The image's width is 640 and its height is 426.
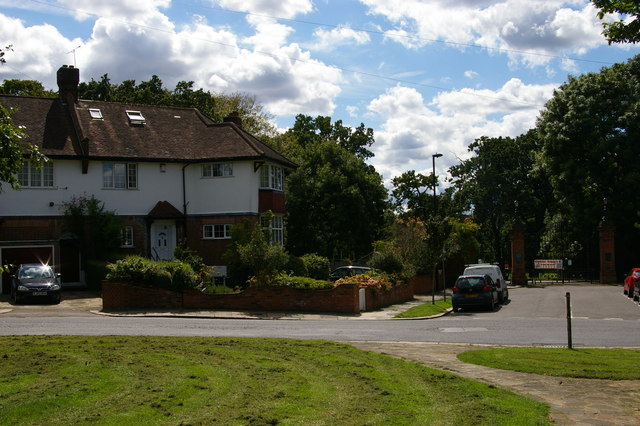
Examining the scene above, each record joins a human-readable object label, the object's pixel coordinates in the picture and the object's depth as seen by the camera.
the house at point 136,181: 32.66
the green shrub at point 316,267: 33.03
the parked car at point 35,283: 26.89
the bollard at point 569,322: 14.12
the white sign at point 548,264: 49.75
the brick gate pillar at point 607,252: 46.56
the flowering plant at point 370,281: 28.11
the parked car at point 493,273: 31.34
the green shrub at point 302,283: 26.75
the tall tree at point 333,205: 46.28
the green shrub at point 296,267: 31.48
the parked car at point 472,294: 28.03
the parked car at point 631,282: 31.73
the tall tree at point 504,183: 67.12
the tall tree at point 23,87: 55.03
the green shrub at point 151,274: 26.50
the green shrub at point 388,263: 33.56
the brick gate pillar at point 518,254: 48.06
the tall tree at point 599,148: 47.25
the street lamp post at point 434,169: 43.27
